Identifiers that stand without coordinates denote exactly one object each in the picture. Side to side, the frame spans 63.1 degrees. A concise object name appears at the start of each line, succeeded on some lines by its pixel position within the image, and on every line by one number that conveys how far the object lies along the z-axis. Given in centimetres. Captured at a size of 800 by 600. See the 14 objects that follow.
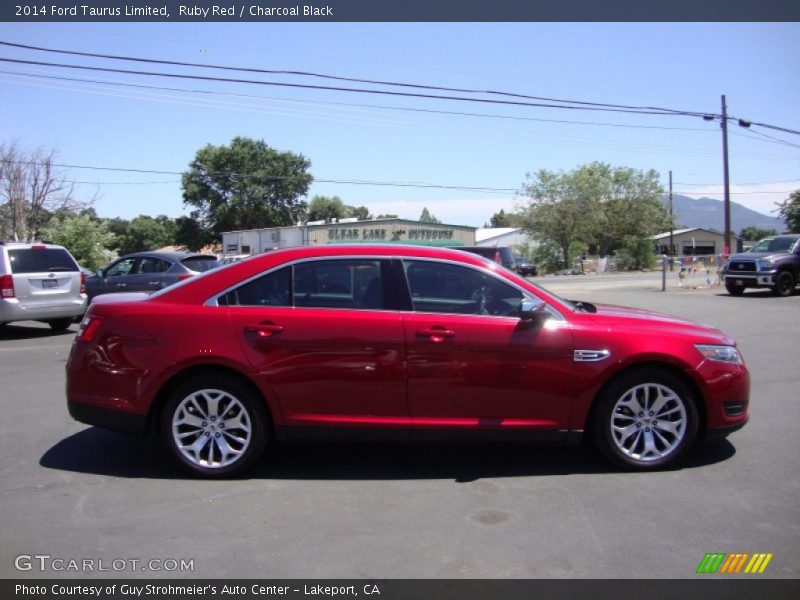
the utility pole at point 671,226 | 6025
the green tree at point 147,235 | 8625
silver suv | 1127
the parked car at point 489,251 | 1500
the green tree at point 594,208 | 5431
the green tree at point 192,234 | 7238
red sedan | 446
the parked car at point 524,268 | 4161
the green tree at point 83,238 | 3039
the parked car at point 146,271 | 1272
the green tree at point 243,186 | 6900
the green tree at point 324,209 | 8688
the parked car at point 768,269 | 1912
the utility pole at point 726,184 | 3062
